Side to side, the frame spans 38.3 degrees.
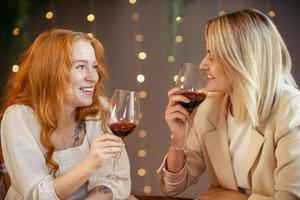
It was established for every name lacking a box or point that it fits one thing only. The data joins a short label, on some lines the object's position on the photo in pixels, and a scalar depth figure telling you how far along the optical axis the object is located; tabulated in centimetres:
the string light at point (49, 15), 293
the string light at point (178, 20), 282
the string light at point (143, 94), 290
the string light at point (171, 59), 285
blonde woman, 144
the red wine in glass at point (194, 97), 150
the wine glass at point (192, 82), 150
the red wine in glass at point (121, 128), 128
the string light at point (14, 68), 290
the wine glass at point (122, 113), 127
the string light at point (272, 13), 274
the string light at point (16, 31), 295
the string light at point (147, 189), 293
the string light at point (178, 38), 283
